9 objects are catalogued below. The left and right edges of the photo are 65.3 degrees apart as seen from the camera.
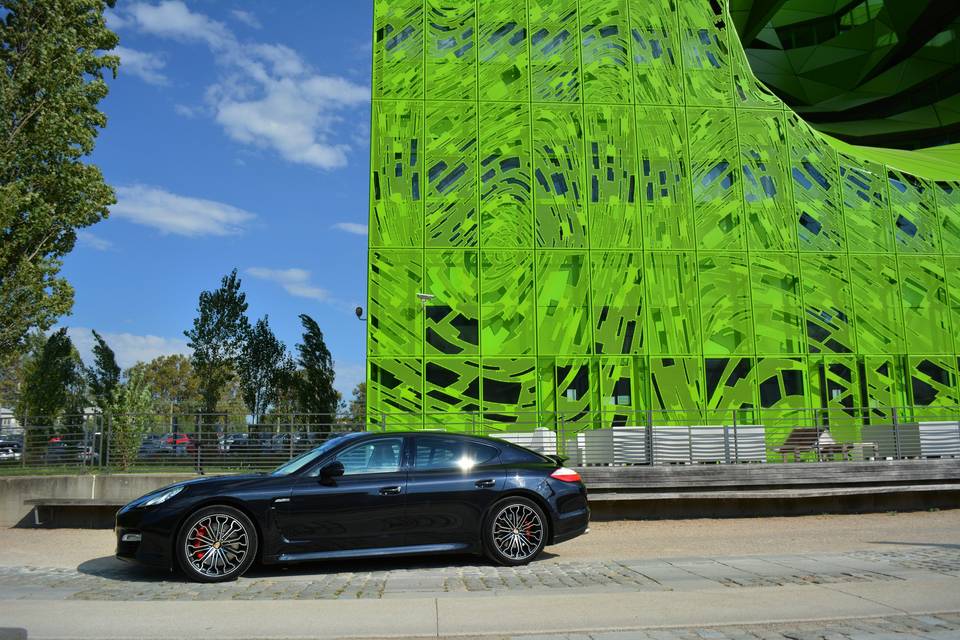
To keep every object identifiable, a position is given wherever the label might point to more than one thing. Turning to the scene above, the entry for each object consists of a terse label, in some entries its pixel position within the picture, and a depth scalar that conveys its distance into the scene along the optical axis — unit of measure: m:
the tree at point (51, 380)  27.66
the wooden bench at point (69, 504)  11.45
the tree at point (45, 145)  21.45
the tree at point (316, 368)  30.25
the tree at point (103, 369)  31.70
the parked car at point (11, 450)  14.73
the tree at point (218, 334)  33.53
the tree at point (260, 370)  33.56
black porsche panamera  7.02
